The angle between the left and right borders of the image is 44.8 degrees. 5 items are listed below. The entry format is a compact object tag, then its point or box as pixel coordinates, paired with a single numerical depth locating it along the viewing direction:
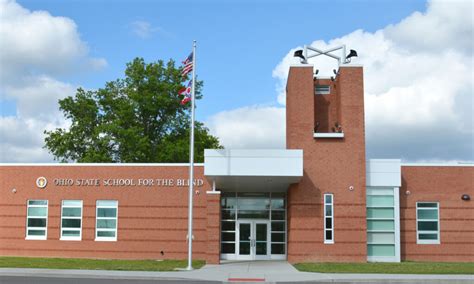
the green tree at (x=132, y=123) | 45.00
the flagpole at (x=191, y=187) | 23.47
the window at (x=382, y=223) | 27.69
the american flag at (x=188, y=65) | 24.95
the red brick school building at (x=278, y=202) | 26.89
